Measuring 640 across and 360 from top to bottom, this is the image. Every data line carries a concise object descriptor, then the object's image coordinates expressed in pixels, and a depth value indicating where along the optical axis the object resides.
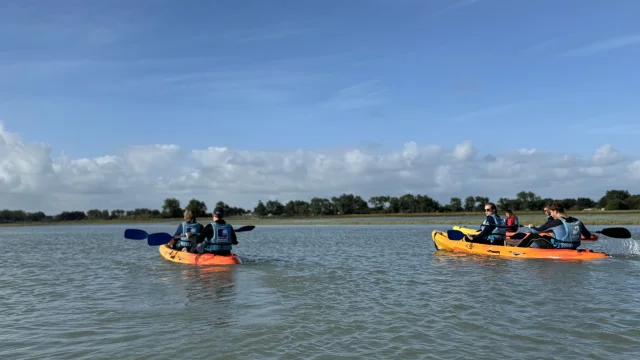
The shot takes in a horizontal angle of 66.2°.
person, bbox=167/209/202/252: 16.97
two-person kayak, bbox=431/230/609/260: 16.05
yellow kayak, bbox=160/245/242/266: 16.06
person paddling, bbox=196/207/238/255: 16.12
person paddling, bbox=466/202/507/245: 18.45
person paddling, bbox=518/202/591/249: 16.30
